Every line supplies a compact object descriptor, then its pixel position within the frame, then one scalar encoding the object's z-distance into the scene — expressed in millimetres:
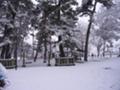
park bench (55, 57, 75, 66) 11428
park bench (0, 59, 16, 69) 10351
